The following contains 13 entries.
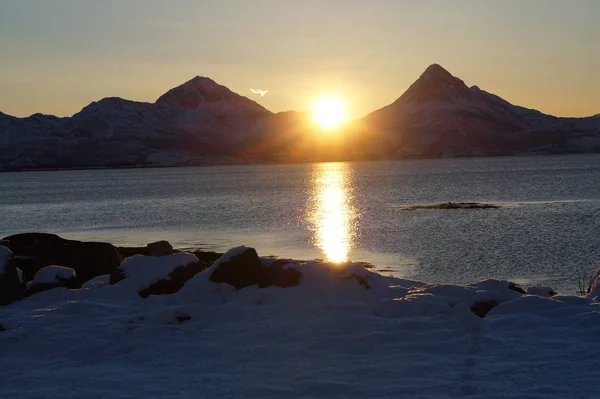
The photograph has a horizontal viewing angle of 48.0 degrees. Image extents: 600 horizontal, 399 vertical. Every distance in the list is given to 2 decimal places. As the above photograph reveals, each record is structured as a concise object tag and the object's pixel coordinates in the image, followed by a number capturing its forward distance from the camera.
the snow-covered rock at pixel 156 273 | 17.64
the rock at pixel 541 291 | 17.66
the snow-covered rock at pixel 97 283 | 18.72
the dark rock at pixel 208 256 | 36.22
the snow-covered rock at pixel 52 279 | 18.56
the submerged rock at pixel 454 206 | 79.94
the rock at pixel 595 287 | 16.27
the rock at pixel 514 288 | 17.31
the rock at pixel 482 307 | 15.10
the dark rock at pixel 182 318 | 15.10
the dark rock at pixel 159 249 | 24.86
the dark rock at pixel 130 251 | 37.50
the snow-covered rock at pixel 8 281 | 17.42
